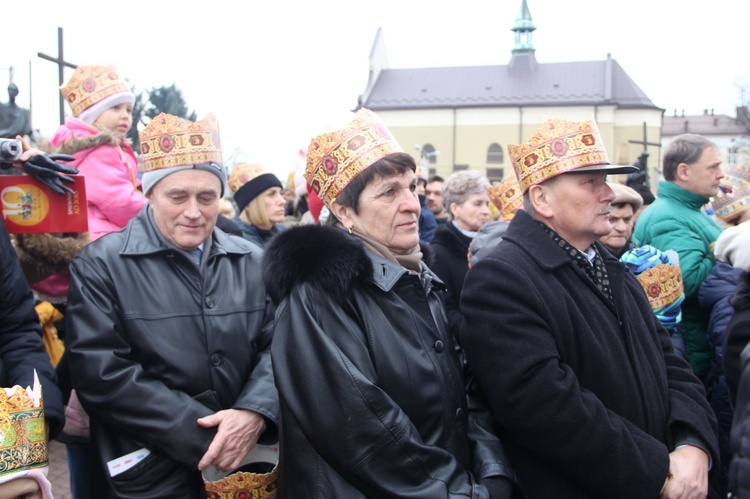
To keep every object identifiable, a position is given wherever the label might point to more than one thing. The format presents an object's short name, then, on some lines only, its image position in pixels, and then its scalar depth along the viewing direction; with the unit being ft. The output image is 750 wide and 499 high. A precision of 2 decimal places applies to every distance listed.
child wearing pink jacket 13.08
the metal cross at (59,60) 19.39
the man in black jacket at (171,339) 8.64
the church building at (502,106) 183.62
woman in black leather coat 7.15
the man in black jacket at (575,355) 7.91
